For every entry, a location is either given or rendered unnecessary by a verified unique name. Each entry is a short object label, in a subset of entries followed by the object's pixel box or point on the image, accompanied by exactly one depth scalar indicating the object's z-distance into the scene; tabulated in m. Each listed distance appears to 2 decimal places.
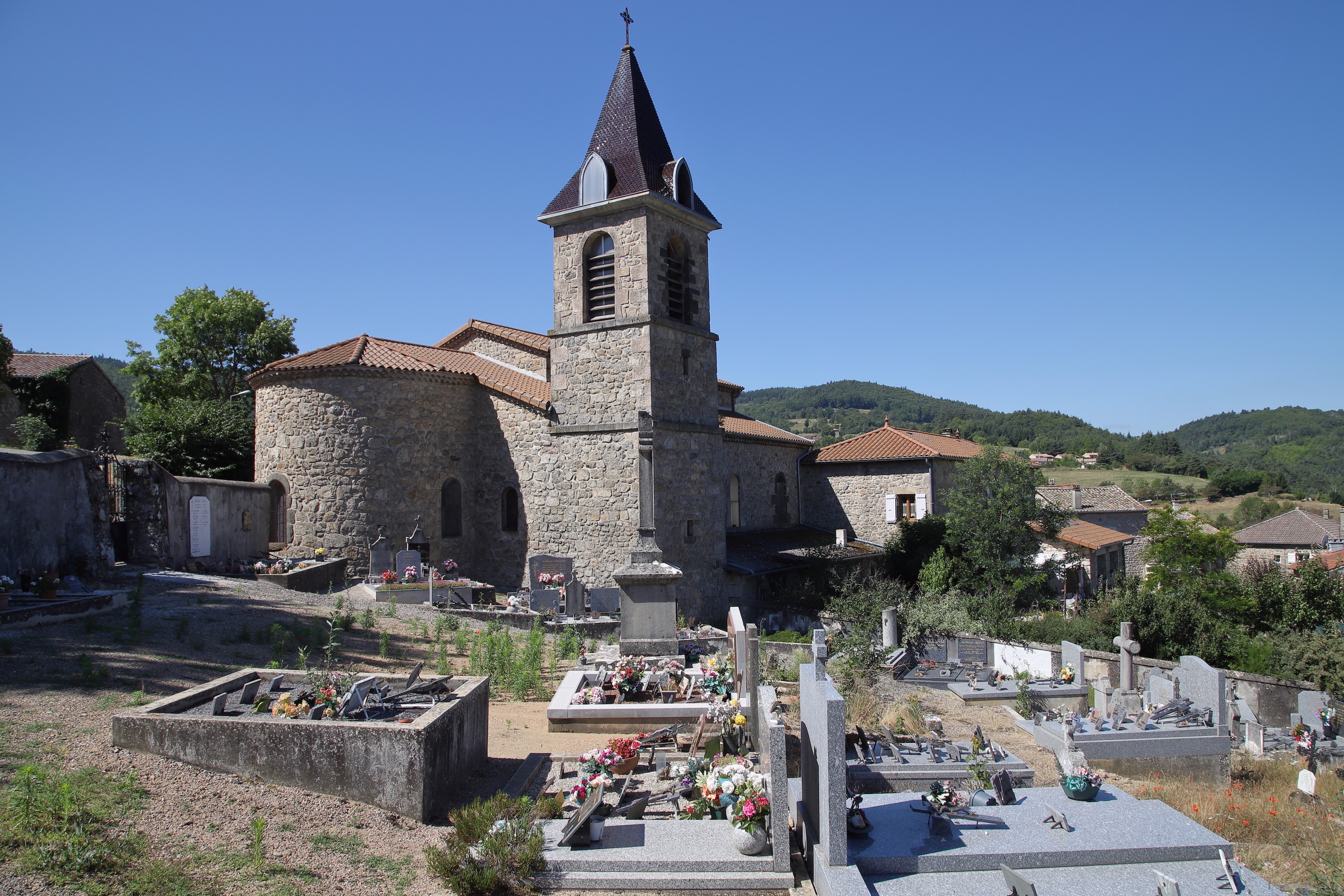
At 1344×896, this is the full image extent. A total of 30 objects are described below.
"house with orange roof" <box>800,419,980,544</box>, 28.34
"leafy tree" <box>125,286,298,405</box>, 30.84
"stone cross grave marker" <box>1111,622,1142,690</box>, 12.16
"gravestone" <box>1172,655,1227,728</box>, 10.30
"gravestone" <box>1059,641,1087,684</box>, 12.95
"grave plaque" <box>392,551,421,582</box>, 17.97
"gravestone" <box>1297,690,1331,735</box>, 12.87
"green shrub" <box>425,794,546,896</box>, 5.31
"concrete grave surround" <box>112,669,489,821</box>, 6.32
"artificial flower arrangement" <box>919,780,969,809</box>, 6.37
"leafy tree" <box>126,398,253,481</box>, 24.78
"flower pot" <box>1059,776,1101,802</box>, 6.85
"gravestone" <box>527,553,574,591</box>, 18.55
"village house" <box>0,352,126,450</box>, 33.62
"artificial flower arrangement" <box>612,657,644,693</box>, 10.07
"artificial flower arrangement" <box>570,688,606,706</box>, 9.88
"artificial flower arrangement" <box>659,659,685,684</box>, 10.76
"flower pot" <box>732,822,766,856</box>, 5.76
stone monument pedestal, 12.40
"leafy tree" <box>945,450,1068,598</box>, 23.45
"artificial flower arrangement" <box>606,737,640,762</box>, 7.42
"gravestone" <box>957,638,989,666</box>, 15.01
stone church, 19.22
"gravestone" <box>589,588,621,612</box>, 16.61
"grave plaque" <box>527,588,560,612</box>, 16.52
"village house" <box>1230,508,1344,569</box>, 44.00
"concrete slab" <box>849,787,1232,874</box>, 5.73
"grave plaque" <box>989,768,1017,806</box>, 6.75
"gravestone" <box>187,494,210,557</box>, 17.62
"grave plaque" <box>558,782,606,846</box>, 5.79
